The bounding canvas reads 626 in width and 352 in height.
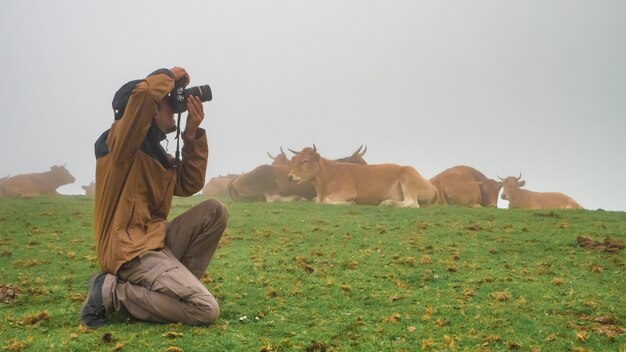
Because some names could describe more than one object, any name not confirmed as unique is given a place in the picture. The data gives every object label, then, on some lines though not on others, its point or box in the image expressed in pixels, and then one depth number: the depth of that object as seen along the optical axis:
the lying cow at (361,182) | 16.05
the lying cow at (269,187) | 17.89
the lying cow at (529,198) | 19.42
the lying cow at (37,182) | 22.12
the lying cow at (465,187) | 17.86
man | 4.75
